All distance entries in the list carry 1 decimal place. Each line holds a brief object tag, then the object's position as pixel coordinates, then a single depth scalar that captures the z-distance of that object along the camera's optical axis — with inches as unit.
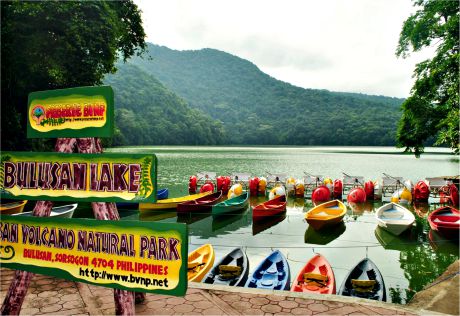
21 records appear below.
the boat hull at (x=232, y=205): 794.2
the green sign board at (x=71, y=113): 216.1
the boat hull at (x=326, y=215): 689.0
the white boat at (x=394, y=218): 639.6
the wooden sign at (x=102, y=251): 195.5
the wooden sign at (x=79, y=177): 203.6
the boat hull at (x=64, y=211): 587.2
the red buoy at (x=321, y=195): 1039.0
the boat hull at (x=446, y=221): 596.9
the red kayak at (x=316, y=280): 324.1
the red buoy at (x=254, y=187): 1178.0
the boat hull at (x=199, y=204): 818.2
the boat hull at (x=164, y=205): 847.7
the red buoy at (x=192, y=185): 1201.2
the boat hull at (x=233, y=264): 345.4
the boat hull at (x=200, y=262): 362.6
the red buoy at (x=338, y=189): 1102.4
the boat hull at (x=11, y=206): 595.2
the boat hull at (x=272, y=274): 344.4
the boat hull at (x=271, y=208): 746.5
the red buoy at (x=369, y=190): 1089.4
